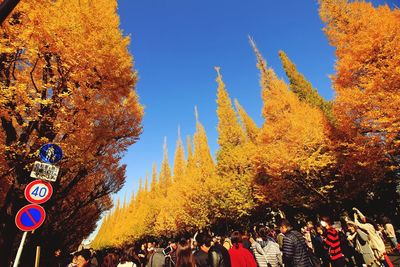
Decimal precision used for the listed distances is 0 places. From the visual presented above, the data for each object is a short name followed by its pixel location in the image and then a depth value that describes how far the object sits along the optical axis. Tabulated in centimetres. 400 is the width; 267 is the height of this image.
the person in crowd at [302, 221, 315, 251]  858
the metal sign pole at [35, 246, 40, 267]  488
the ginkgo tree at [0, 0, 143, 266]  621
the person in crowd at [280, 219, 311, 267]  405
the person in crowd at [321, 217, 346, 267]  540
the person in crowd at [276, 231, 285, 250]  741
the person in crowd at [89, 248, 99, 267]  604
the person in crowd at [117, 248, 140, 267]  558
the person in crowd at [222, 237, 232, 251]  602
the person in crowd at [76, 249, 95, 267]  449
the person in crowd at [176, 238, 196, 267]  432
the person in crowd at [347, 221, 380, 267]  586
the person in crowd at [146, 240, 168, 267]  535
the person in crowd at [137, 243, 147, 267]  861
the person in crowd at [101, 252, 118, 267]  511
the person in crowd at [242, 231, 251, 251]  678
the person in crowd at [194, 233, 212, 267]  452
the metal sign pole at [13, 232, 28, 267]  389
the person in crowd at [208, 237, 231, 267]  420
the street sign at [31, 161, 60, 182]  441
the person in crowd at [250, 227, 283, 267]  584
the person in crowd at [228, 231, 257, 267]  484
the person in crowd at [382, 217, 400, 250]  824
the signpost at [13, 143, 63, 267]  403
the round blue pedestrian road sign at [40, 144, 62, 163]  479
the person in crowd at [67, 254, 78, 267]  566
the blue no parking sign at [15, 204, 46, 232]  396
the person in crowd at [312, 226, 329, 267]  727
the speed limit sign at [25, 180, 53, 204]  424
